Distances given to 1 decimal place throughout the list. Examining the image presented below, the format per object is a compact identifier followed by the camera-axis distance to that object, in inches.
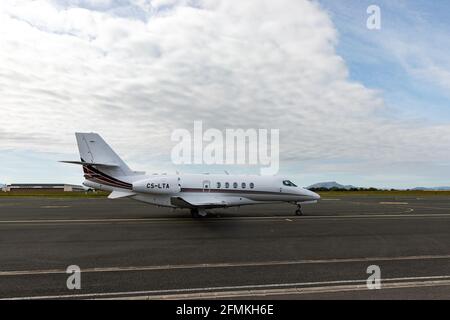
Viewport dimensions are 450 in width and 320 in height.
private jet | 855.7
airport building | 4525.1
